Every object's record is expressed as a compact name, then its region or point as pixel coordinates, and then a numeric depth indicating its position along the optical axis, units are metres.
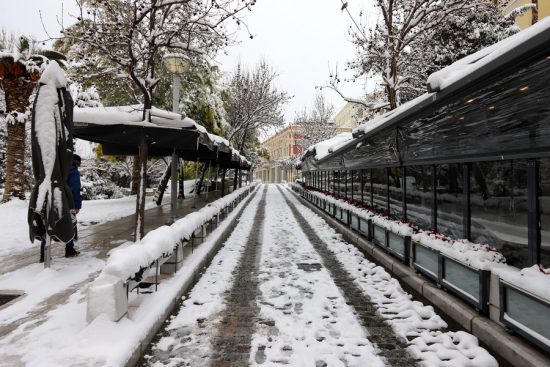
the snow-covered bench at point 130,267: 3.38
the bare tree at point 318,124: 44.28
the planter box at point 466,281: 3.82
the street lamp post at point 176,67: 8.01
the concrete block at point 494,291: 3.62
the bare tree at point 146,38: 6.29
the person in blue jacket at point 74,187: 6.37
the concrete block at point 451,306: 3.93
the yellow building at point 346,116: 69.51
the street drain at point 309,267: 6.66
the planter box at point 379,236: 7.29
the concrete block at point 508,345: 2.94
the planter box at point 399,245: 6.18
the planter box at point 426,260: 4.95
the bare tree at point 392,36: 12.24
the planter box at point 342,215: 11.35
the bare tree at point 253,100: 26.86
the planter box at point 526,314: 2.90
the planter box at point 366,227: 8.45
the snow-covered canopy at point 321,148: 18.50
